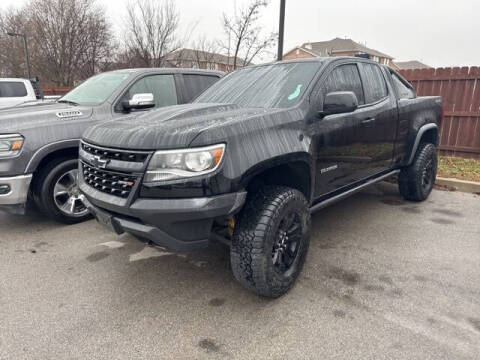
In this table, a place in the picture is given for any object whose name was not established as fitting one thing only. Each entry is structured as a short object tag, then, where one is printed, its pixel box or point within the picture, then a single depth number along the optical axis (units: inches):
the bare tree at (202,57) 649.0
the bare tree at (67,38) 972.6
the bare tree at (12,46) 1029.2
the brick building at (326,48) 2268.1
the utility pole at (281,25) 315.9
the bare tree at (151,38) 612.4
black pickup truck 81.2
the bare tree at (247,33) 523.2
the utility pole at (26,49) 937.5
